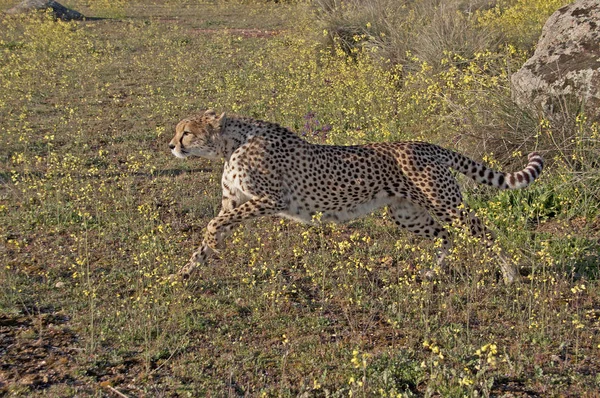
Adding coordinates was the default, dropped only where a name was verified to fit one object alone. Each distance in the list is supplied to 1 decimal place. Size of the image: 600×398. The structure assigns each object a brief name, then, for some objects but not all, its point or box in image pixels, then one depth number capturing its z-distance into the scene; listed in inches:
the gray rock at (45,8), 1812.5
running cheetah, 421.1
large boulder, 534.0
